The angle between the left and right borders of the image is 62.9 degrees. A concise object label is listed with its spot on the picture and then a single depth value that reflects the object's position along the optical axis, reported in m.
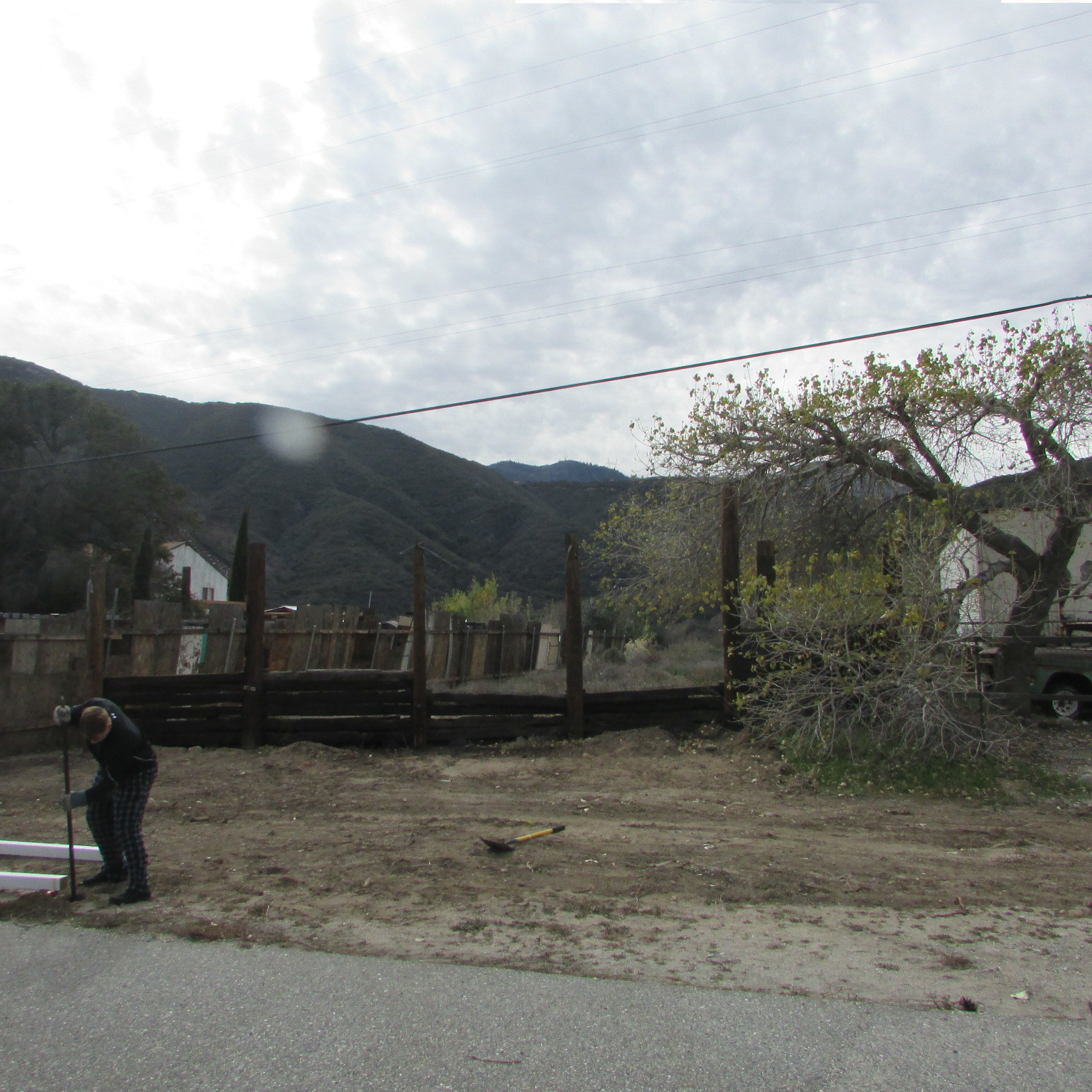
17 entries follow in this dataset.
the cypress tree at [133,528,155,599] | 43.03
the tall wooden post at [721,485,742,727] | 11.52
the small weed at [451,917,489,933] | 5.29
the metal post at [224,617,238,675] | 13.76
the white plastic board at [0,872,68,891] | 5.81
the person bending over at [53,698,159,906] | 5.89
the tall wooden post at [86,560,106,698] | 11.47
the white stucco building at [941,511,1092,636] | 10.79
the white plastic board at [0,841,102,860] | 6.28
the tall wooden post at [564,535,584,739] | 11.63
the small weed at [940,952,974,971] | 4.73
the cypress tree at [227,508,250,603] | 46.94
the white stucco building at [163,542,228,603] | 65.38
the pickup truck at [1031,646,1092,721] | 14.47
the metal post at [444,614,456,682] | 18.89
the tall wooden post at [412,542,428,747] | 11.63
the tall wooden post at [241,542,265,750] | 11.63
